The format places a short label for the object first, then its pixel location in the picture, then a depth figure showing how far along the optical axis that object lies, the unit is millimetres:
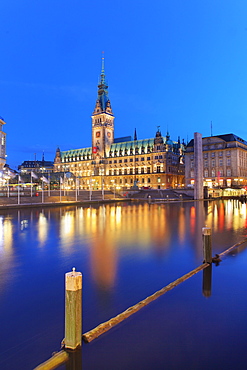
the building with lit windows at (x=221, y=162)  104188
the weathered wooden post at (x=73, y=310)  5852
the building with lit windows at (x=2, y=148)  84812
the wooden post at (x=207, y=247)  12101
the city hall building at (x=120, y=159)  143750
